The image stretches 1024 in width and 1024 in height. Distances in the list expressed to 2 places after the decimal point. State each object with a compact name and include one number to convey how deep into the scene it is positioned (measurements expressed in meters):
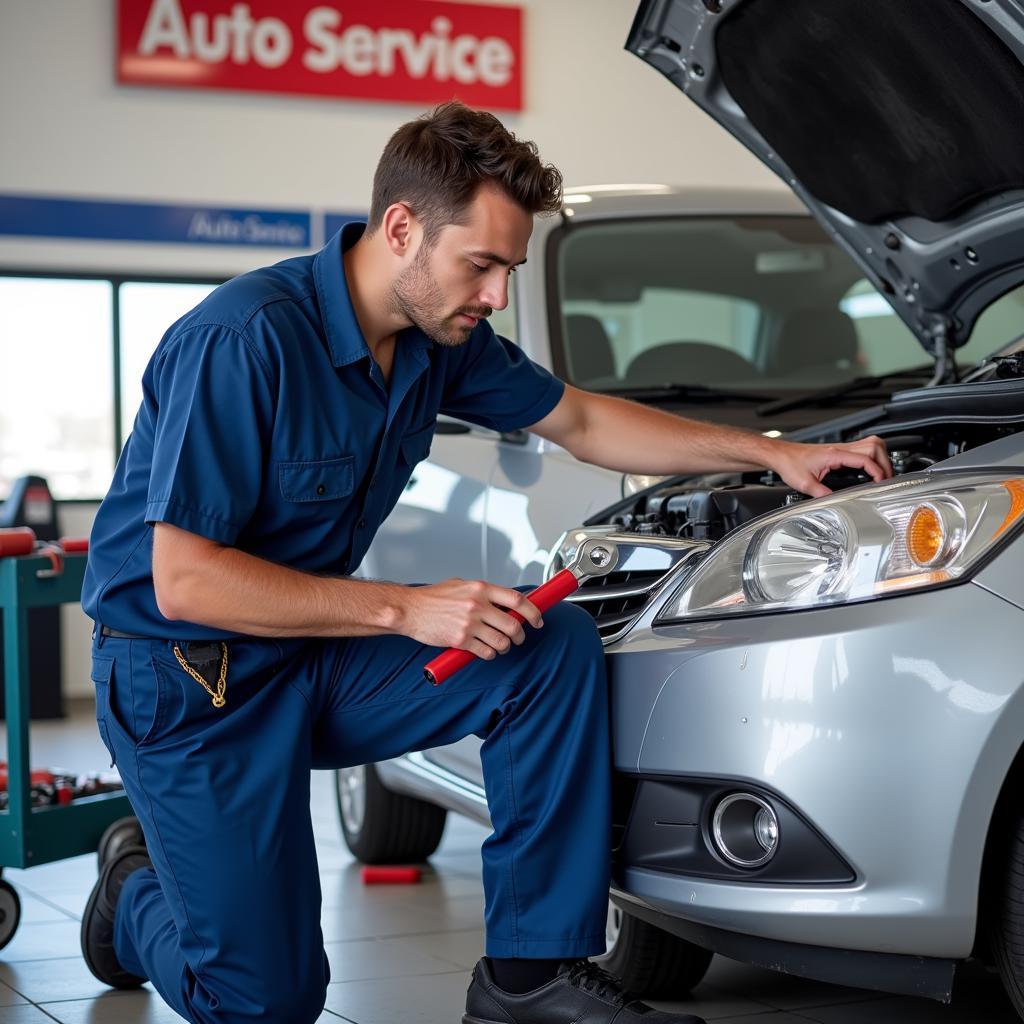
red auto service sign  9.48
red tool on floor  3.79
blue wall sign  9.17
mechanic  2.08
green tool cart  3.14
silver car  1.77
